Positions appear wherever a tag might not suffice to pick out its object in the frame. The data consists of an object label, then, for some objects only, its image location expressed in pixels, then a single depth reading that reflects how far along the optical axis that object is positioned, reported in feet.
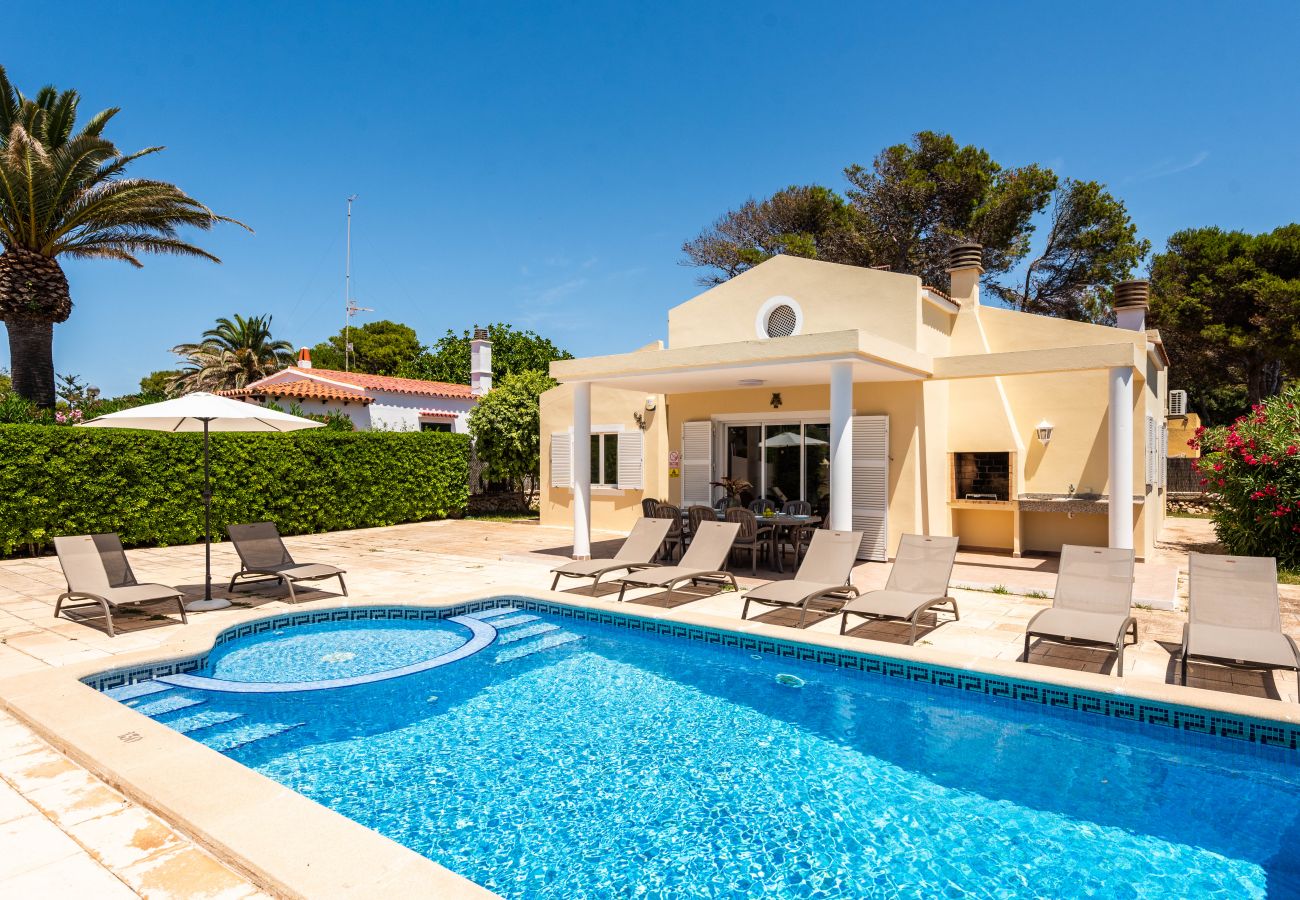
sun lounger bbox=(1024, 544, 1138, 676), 22.18
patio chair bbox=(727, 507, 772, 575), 39.04
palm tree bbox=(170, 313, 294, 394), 136.77
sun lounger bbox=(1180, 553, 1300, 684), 19.88
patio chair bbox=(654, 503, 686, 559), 43.42
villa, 43.62
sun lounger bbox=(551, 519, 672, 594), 34.47
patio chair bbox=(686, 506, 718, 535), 42.98
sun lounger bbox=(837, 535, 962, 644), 25.96
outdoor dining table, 40.04
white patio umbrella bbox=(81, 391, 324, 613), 30.48
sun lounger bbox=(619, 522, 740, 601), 33.40
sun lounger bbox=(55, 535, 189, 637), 27.84
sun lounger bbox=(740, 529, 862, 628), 28.48
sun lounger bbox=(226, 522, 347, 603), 33.17
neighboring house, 80.53
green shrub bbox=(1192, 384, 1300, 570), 40.29
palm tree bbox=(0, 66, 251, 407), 50.19
